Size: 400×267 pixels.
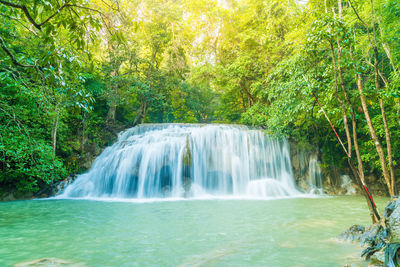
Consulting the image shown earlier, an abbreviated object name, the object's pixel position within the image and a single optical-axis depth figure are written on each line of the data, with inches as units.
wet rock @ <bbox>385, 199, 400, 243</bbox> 93.1
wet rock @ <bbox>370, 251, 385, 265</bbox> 90.2
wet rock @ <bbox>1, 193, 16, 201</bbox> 350.3
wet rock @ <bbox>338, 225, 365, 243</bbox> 127.3
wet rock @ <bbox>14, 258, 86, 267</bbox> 107.2
